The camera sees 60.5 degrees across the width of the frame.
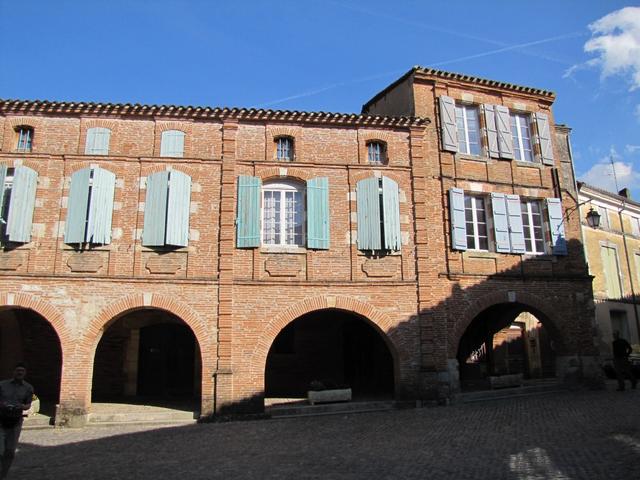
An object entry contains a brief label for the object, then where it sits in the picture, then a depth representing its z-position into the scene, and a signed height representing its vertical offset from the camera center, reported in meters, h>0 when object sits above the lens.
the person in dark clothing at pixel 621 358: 14.93 +0.17
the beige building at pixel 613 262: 21.94 +4.17
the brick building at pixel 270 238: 13.23 +3.32
